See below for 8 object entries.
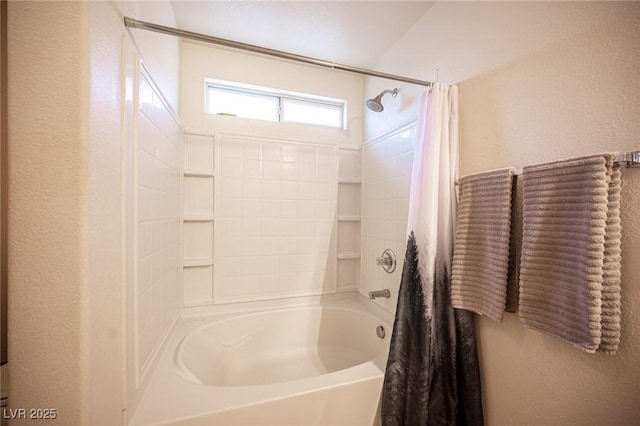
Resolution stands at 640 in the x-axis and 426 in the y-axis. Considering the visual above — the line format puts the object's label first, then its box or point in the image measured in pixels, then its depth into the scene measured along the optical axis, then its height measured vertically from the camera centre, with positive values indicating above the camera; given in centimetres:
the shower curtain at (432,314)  104 -47
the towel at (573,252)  65 -11
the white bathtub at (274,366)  95 -83
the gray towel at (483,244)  89 -13
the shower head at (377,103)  157 +73
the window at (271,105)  185 +88
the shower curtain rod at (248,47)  85 +67
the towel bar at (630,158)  63 +15
